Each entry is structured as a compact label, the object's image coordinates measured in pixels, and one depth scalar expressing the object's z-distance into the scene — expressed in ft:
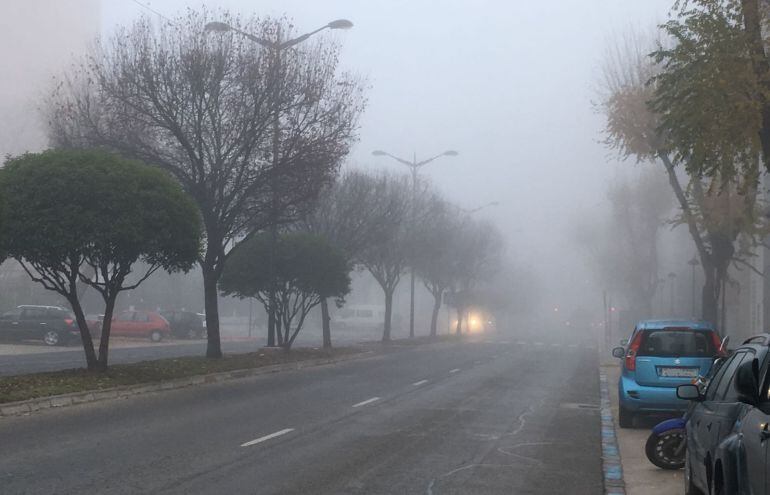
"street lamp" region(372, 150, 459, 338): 168.96
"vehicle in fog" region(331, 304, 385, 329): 303.48
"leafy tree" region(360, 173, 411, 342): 154.81
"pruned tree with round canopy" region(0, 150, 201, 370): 62.90
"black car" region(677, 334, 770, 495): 18.71
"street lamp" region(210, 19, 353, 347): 85.56
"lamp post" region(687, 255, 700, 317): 143.41
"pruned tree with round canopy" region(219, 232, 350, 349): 110.22
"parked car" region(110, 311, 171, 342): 159.22
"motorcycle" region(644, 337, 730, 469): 36.78
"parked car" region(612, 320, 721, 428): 49.52
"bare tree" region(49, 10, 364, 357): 83.66
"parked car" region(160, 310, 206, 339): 172.24
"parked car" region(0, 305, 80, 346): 133.90
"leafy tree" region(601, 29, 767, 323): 93.13
